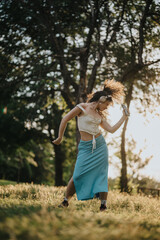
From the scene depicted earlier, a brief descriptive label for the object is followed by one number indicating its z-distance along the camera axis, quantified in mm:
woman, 5059
